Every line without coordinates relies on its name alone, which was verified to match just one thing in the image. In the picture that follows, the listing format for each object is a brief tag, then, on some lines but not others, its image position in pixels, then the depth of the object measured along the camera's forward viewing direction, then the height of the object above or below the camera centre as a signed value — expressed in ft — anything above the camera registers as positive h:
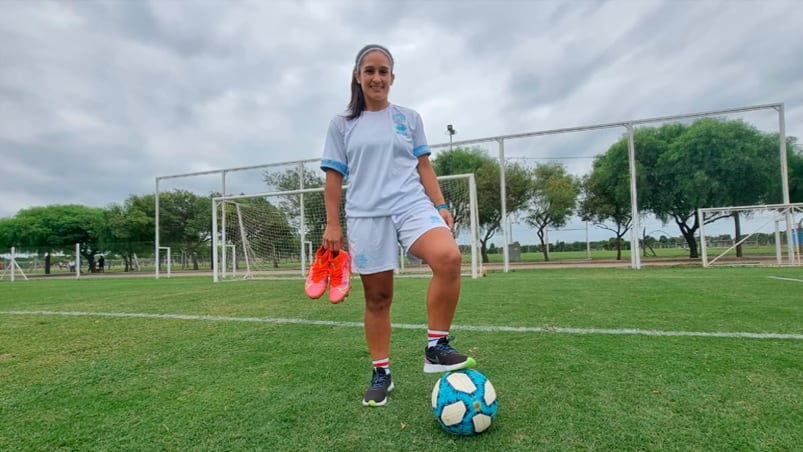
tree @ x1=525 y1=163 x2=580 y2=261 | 63.87 +5.79
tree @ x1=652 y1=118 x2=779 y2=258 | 46.39 +7.46
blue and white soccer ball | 5.18 -2.20
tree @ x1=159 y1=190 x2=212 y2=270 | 90.12 +6.11
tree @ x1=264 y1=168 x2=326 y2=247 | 45.21 +3.36
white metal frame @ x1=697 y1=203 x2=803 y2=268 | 39.01 +0.51
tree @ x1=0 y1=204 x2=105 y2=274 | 115.26 +5.13
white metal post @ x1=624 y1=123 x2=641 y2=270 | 39.96 +0.40
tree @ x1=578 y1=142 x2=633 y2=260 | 60.34 +6.38
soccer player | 6.43 +0.44
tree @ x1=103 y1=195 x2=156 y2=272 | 100.27 +4.83
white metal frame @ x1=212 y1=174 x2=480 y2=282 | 34.65 +0.87
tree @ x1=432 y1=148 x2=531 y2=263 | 55.93 +9.01
